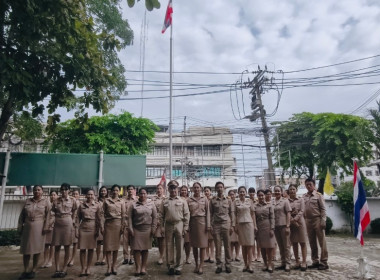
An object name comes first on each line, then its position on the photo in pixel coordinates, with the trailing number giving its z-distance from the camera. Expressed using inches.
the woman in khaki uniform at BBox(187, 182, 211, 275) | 238.8
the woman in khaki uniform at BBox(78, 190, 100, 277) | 229.3
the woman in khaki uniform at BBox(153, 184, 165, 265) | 270.6
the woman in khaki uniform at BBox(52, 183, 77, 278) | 231.1
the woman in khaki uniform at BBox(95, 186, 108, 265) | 240.0
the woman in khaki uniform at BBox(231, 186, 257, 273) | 243.9
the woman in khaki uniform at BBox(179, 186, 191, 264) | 273.8
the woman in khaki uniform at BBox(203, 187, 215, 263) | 282.0
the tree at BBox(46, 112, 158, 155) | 592.7
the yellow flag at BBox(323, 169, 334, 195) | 615.5
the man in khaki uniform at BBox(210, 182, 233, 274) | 237.6
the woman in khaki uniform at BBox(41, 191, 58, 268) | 251.5
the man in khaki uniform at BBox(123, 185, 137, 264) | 274.7
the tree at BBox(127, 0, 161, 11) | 131.9
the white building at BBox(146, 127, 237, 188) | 1242.0
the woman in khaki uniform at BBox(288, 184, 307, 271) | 246.1
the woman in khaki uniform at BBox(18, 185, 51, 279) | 221.6
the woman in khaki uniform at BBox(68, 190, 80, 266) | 251.4
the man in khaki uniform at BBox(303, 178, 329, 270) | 241.8
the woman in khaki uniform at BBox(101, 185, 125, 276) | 232.2
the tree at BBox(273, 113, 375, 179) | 638.5
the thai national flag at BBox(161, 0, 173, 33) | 476.7
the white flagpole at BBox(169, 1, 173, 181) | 418.4
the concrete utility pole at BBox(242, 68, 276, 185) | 704.4
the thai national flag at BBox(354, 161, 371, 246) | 241.8
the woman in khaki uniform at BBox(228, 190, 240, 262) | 285.4
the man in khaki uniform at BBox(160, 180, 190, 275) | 232.2
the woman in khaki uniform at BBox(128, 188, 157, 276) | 227.0
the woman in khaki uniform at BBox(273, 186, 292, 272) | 244.1
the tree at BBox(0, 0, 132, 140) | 193.8
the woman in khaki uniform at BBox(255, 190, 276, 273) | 242.0
